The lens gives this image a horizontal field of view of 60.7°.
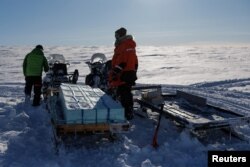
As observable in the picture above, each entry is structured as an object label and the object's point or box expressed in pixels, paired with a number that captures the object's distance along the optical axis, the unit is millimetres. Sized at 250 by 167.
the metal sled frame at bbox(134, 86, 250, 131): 3536
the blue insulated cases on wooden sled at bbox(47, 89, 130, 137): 3099
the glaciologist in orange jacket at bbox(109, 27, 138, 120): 4063
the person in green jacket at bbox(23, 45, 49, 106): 5222
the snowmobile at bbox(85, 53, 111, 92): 6041
